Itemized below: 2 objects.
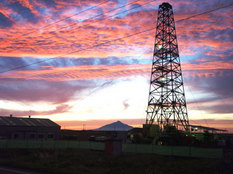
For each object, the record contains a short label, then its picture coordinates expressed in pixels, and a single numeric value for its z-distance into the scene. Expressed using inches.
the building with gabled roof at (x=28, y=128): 2165.4
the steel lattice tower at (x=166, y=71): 1814.7
